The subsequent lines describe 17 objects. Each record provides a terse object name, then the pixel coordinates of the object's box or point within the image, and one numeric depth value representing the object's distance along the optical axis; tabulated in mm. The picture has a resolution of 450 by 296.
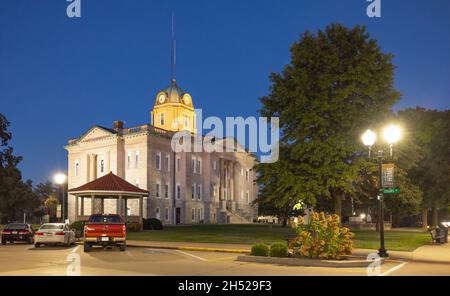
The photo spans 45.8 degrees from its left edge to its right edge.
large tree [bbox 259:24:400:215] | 33969
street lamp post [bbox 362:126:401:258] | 23312
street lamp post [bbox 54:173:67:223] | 48156
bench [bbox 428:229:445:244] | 32812
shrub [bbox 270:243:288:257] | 20422
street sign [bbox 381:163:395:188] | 23820
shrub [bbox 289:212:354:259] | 19703
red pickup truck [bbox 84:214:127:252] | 25797
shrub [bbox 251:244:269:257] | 20922
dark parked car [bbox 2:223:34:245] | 33275
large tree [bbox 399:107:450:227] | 57375
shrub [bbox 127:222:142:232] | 49638
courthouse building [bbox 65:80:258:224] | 77750
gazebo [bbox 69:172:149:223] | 49531
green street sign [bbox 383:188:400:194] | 23395
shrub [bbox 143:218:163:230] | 54756
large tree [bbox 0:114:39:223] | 74688
